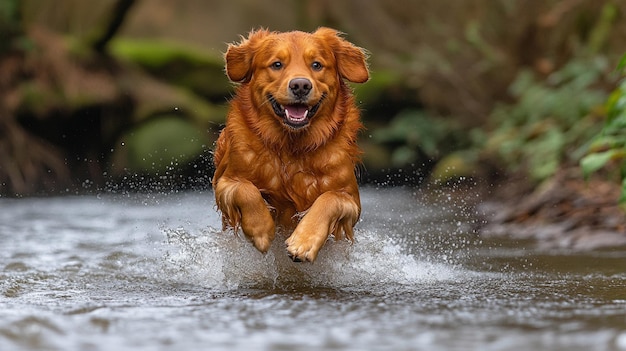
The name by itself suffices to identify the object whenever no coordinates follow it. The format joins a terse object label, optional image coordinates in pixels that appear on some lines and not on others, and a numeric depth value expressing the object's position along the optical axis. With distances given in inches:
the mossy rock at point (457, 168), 415.1
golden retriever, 175.8
